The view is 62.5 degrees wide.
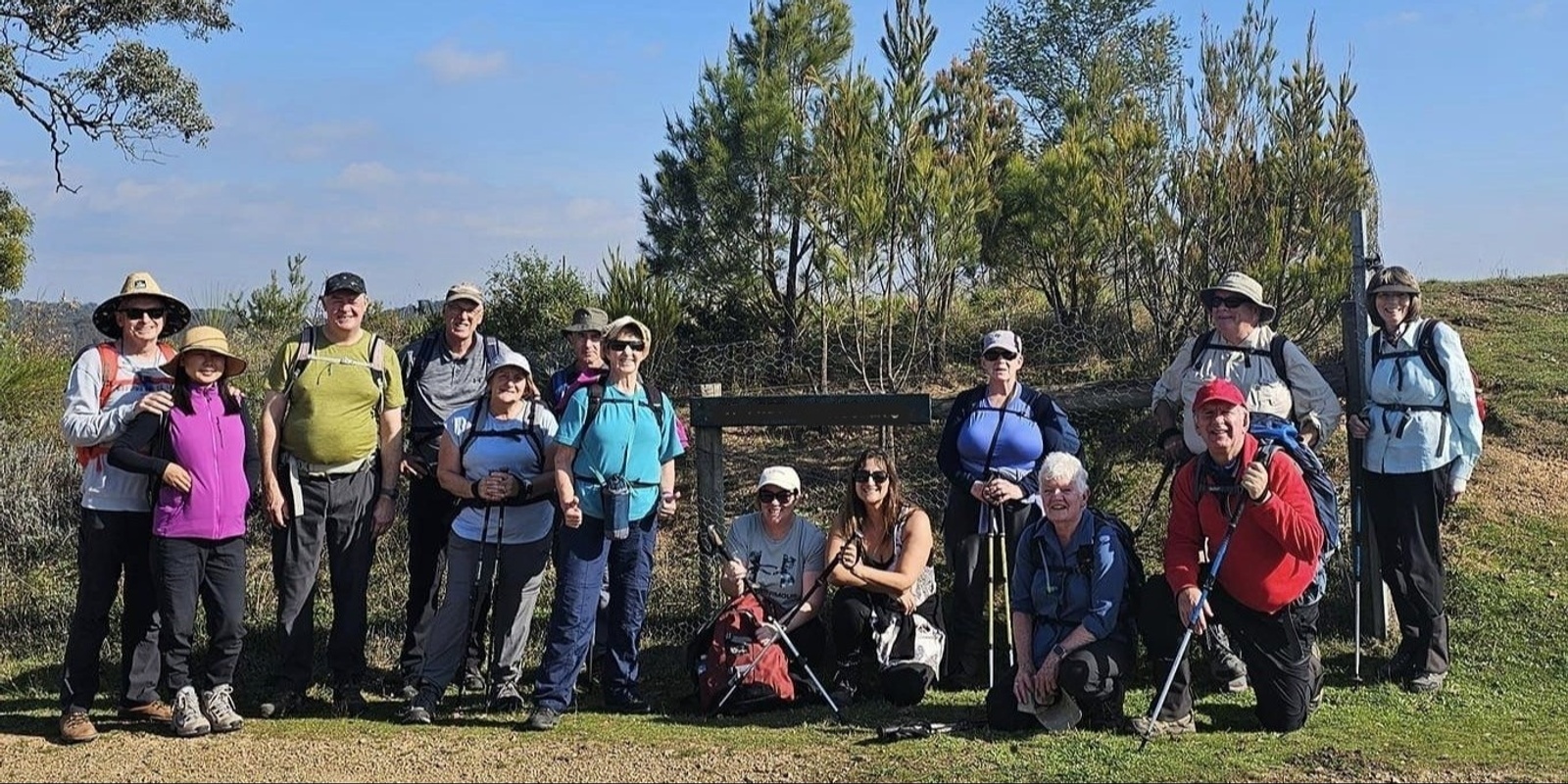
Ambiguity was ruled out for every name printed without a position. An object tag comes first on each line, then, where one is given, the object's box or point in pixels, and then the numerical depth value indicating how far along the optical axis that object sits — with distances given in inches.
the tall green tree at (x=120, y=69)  527.5
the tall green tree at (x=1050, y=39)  1194.6
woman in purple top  214.1
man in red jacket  199.5
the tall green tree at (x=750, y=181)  458.6
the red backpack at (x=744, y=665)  227.8
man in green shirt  228.1
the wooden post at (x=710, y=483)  275.3
